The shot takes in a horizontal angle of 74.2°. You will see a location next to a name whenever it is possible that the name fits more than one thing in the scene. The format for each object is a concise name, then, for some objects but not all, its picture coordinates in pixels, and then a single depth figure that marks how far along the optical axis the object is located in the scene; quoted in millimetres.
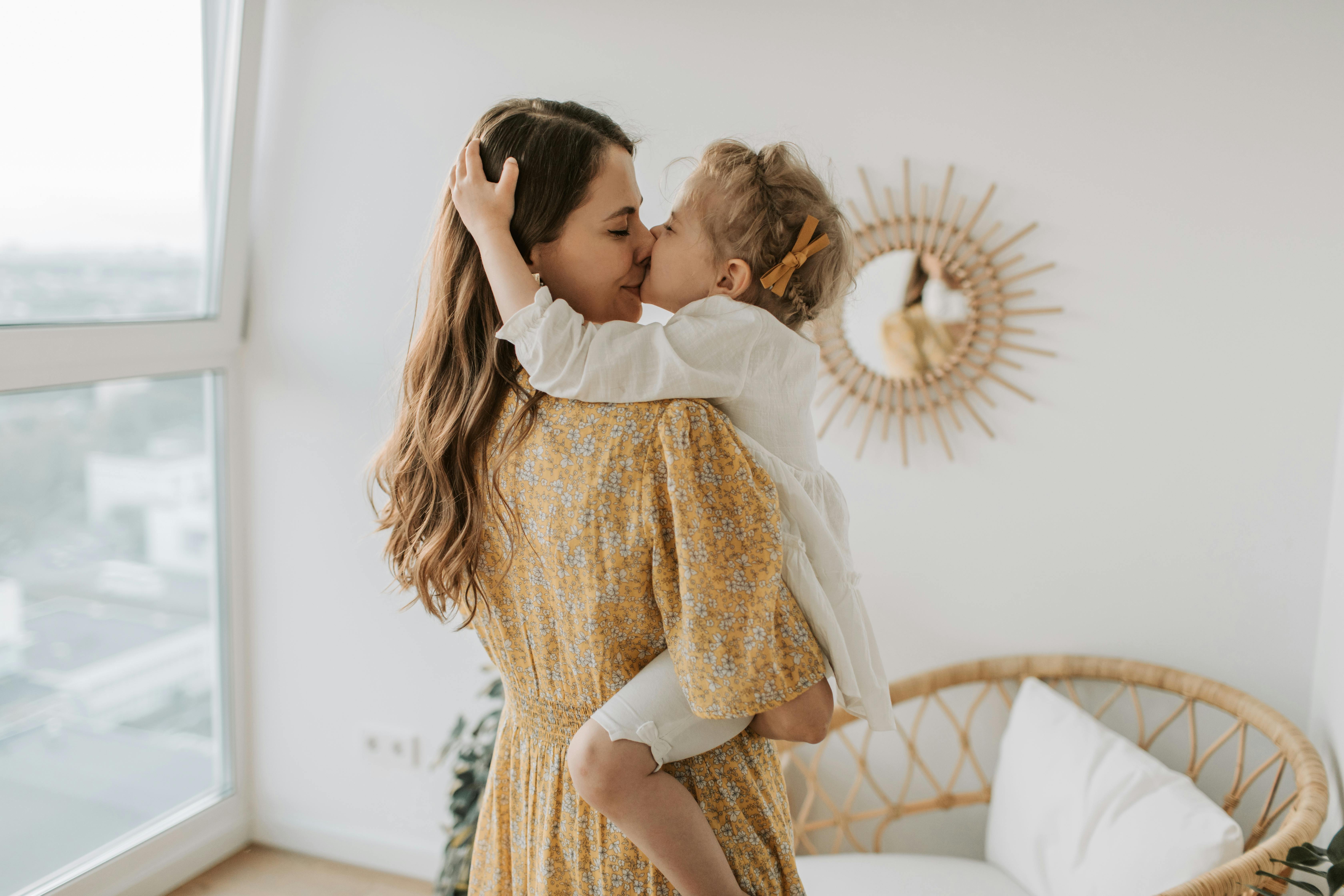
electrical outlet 2564
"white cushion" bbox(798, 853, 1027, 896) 1754
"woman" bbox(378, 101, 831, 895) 828
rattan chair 1750
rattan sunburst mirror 1951
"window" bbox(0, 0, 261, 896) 2023
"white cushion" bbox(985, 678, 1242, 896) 1524
